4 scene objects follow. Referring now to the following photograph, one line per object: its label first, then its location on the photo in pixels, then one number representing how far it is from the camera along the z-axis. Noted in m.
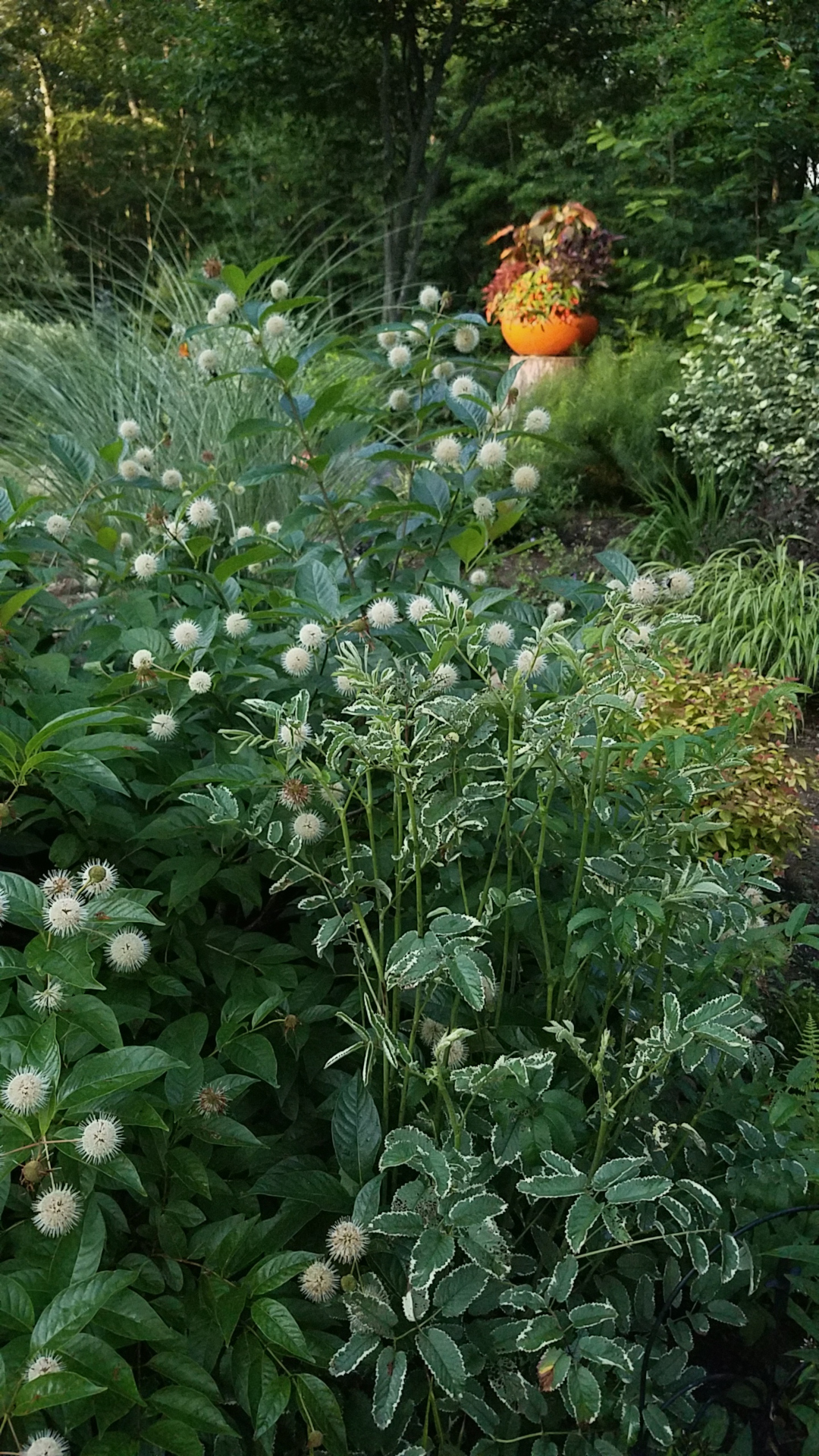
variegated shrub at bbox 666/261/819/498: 3.93
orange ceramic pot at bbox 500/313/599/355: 5.77
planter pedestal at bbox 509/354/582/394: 5.41
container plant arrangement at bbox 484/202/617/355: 5.66
